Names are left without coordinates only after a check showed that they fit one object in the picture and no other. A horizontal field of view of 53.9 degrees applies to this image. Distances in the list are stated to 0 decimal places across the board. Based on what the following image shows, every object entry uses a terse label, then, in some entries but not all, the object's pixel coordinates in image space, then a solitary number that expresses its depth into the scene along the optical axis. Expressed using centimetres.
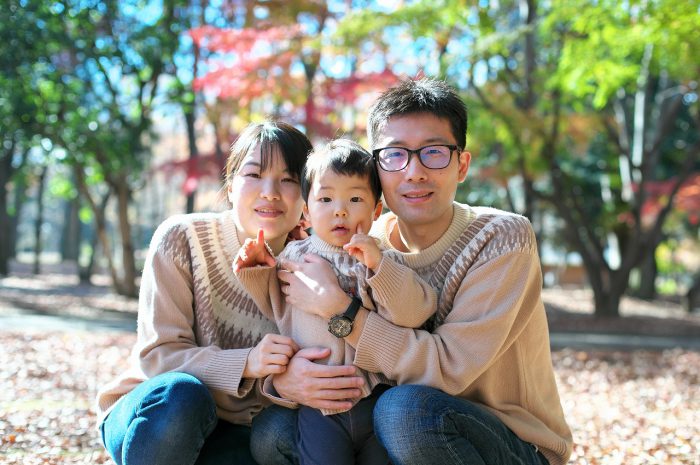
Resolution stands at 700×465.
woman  209
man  200
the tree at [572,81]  715
